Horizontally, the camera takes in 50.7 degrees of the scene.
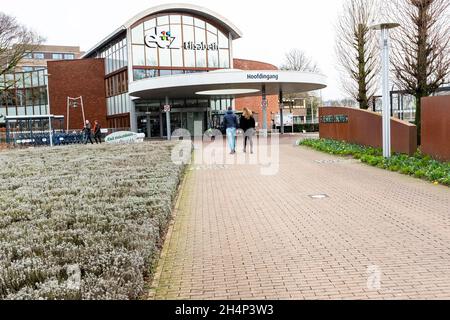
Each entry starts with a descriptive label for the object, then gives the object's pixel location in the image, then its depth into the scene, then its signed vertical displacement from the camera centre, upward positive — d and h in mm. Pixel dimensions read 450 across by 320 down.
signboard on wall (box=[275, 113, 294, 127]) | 48188 +508
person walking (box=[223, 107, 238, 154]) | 16375 +76
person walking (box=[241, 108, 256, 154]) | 16391 +126
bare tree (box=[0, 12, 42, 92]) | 33469 +7039
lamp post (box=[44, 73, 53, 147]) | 32806 +258
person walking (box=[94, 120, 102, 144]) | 31109 -3
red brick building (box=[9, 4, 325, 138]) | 39531 +5350
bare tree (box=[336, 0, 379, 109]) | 25547 +4094
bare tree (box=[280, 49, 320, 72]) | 70812 +9138
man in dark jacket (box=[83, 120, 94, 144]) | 31344 -38
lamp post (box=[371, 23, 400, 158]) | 13773 +1170
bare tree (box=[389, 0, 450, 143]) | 16094 +2528
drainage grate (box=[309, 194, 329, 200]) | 8560 -1326
